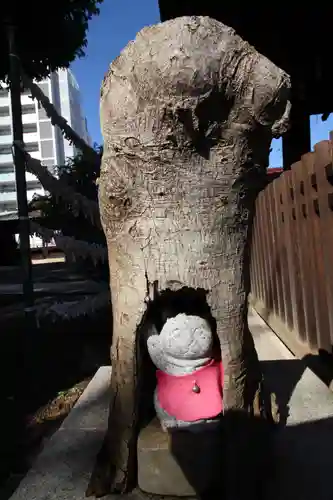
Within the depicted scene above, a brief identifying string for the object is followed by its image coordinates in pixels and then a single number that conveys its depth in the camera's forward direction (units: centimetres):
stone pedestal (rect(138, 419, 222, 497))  150
